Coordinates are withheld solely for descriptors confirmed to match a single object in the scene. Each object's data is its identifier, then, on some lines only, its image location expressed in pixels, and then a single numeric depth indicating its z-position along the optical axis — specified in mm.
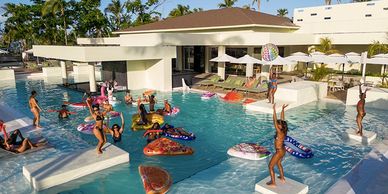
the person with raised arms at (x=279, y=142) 6949
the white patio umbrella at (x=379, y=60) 19608
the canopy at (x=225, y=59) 23017
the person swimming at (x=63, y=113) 15016
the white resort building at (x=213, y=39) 21766
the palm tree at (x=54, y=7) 36938
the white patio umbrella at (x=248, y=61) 21875
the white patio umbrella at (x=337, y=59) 21328
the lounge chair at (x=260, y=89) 20052
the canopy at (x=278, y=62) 20212
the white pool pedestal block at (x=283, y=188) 7285
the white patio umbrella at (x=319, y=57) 21828
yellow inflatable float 12891
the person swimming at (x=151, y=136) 11419
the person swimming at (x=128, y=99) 18000
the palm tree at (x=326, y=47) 26828
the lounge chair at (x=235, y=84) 21697
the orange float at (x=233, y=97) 19188
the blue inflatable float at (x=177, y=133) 11672
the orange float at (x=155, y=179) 7573
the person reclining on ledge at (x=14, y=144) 10125
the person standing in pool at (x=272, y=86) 16578
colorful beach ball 19375
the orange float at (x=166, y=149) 10094
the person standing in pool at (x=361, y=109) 11156
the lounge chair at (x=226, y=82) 22562
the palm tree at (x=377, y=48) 23547
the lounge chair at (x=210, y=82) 23595
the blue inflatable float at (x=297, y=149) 10013
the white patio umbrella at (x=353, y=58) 21080
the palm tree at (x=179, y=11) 50406
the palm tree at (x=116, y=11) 49872
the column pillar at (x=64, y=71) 28031
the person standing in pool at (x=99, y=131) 9156
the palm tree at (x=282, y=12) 72750
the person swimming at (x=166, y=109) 15508
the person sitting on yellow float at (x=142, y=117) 13094
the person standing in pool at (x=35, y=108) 12859
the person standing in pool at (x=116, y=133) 11312
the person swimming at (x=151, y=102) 15074
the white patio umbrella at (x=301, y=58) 22488
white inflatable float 9844
